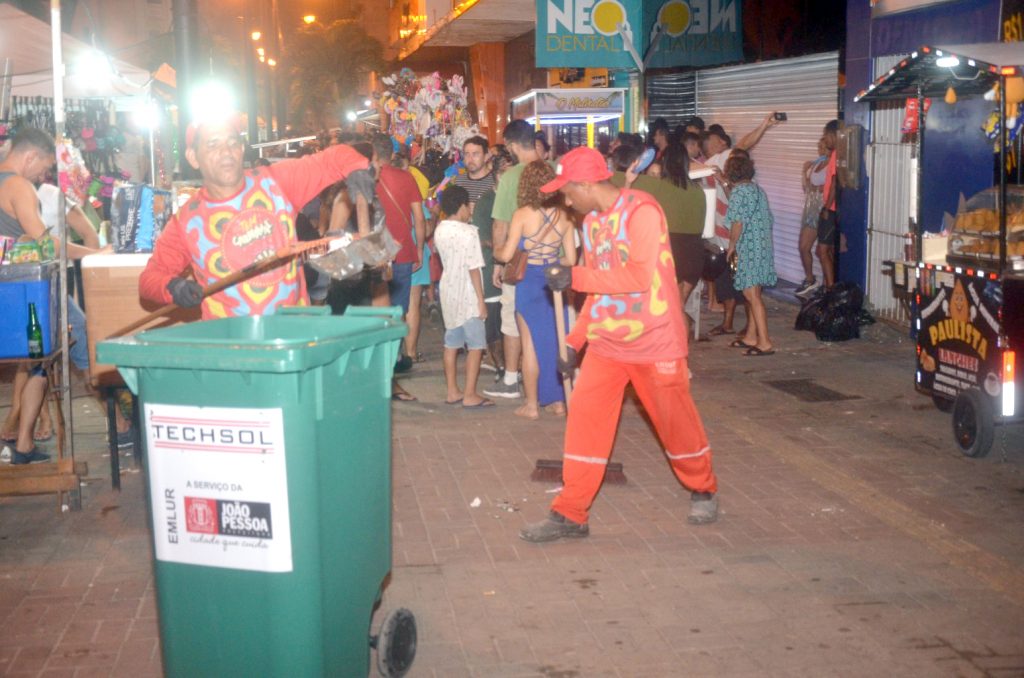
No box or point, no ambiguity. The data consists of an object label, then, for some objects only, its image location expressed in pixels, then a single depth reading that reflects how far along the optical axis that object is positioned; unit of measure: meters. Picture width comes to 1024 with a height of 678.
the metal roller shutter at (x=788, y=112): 14.02
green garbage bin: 3.66
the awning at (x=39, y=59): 15.36
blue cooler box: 6.53
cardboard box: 6.71
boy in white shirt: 9.12
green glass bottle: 6.56
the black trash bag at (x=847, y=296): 11.64
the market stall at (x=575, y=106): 15.64
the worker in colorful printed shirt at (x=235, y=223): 5.02
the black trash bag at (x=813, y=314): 11.67
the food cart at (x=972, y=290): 7.11
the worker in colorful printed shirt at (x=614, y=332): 5.70
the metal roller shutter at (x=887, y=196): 11.88
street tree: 53.91
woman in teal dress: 11.00
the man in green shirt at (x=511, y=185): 8.61
